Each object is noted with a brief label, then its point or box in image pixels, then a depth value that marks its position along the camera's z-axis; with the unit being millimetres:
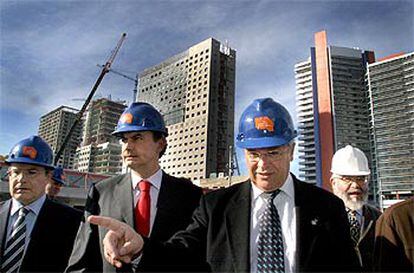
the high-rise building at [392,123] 91938
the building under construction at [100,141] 138625
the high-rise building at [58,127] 159500
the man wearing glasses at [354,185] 3736
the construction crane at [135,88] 125425
